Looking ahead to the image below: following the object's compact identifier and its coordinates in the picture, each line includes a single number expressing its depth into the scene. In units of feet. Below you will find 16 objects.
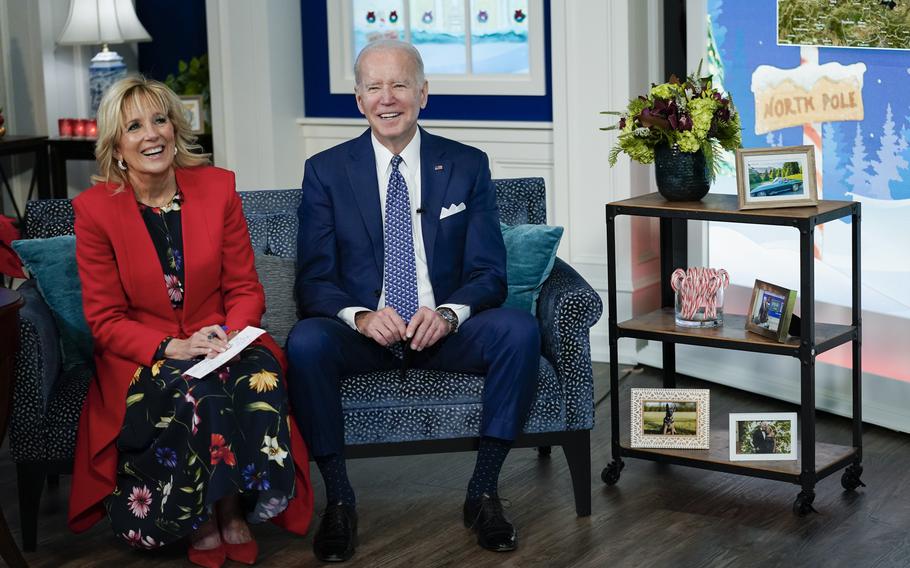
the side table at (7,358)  9.10
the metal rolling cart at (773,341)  10.40
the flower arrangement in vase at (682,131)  10.66
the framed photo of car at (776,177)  10.52
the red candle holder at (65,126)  18.11
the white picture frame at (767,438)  10.91
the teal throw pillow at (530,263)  10.98
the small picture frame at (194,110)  17.98
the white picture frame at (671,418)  11.14
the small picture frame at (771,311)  10.62
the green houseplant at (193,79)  18.35
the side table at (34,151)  17.42
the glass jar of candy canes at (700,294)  11.10
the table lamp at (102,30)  17.56
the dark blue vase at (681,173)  10.80
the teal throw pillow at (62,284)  10.48
